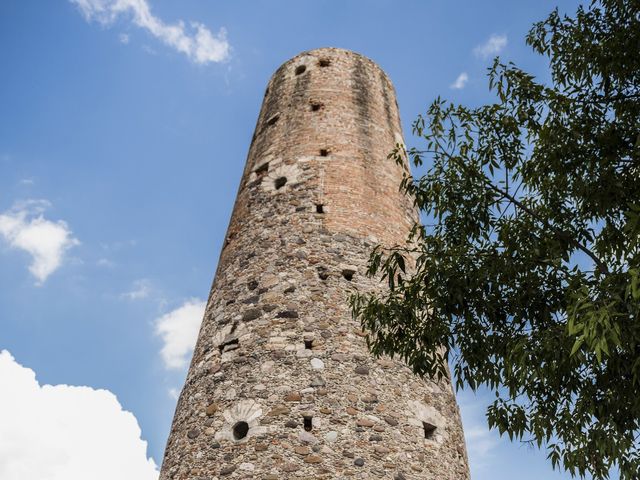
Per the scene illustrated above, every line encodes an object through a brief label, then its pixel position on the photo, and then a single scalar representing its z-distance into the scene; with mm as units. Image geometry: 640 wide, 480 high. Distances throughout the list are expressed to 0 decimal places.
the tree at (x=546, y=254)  5359
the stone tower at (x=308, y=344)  8141
